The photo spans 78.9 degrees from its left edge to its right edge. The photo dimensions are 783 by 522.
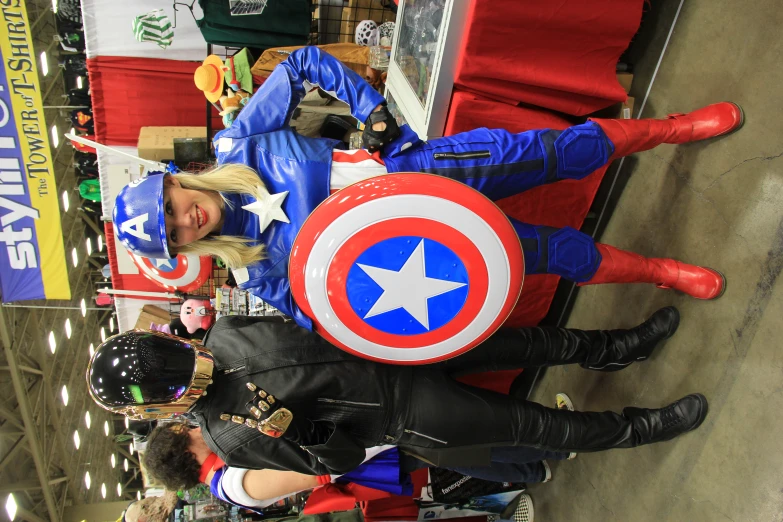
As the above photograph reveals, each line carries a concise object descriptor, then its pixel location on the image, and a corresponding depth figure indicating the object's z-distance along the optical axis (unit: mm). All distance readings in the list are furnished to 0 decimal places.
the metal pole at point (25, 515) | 6195
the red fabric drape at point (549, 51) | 2129
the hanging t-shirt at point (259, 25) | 3932
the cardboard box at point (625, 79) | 2508
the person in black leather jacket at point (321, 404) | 1569
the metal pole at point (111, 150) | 3836
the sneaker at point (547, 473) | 2846
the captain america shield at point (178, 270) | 4477
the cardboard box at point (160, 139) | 4336
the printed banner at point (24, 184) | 4395
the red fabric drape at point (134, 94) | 4609
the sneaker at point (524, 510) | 3031
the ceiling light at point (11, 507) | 6004
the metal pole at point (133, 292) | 5277
